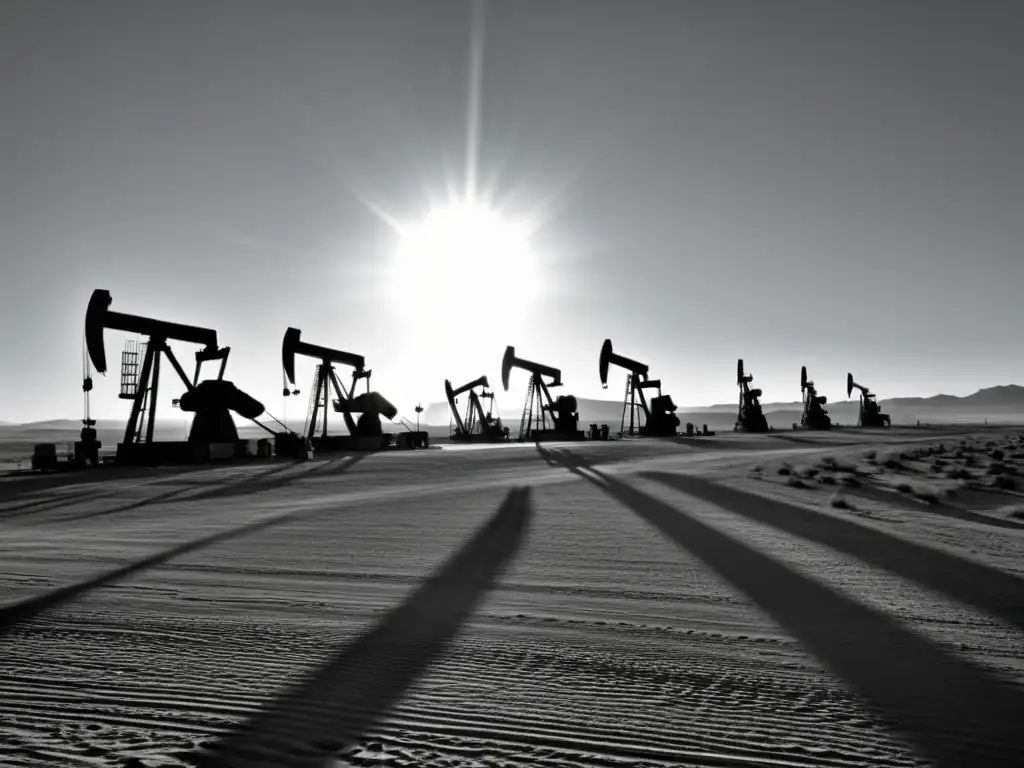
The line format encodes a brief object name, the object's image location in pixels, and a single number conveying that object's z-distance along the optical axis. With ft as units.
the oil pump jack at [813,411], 185.37
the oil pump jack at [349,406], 106.01
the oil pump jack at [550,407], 141.82
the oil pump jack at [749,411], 168.96
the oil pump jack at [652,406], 147.23
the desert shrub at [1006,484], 40.87
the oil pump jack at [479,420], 164.35
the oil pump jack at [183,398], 75.10
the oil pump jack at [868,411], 199.93
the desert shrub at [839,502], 34.68
